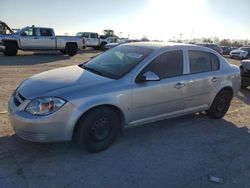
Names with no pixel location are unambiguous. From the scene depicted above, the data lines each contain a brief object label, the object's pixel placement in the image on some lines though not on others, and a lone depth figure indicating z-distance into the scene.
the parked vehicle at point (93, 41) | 19.33
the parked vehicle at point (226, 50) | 27.81
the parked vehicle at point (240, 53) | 20.87
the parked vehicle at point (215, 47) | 20.25
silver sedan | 2.51
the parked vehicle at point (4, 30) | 12.13
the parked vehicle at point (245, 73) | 6.45
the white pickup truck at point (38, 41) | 12.11
